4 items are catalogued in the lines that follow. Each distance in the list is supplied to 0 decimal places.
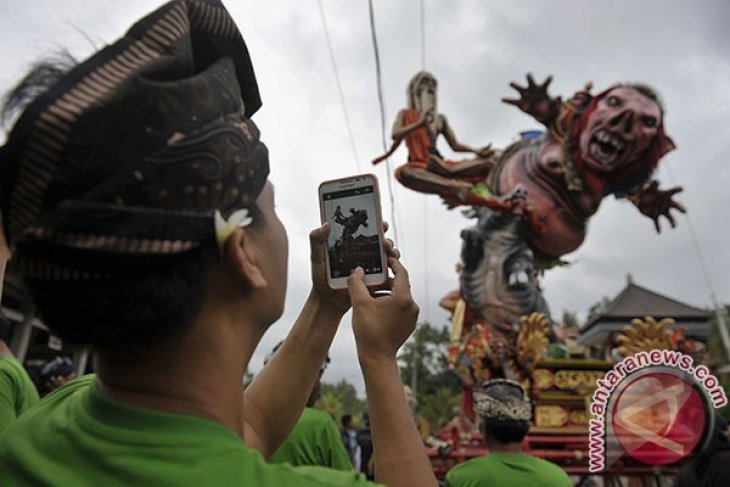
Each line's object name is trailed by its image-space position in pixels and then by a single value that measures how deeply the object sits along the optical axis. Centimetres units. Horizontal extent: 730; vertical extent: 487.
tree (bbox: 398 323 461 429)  4047
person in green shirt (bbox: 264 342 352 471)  248
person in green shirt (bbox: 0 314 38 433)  191
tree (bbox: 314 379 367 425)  1793
